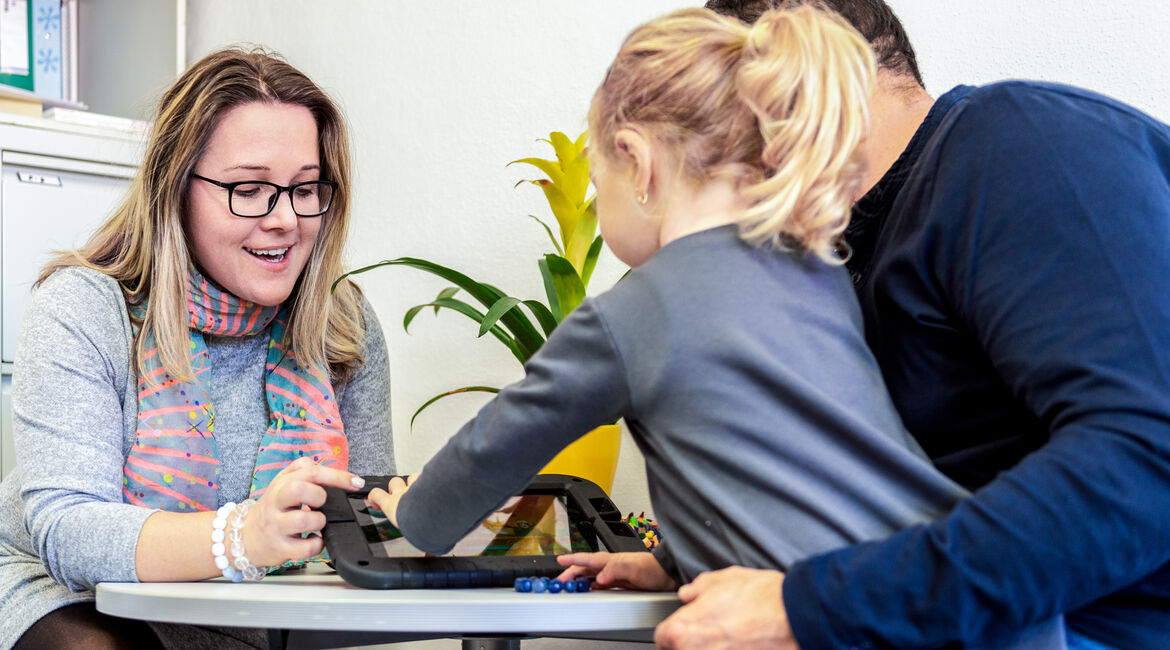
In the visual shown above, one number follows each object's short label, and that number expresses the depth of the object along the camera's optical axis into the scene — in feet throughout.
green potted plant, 5.21
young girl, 2.56
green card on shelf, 8.56
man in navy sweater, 2.27
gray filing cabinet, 7.36
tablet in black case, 2.98
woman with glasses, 3.75
